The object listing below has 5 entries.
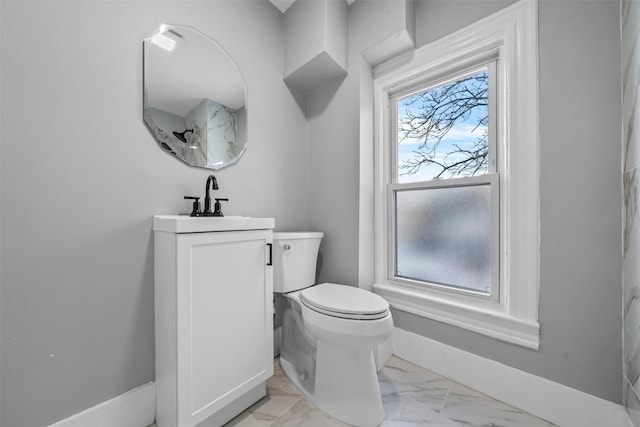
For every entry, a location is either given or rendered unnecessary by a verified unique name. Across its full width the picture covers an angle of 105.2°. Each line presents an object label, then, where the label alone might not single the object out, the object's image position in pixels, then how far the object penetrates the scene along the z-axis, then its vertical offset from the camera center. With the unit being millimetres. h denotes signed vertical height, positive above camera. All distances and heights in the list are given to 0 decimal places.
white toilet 1022 -593
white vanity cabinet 889 -414
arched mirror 1097 +581
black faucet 1083 +71
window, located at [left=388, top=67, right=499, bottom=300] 1289 +163
